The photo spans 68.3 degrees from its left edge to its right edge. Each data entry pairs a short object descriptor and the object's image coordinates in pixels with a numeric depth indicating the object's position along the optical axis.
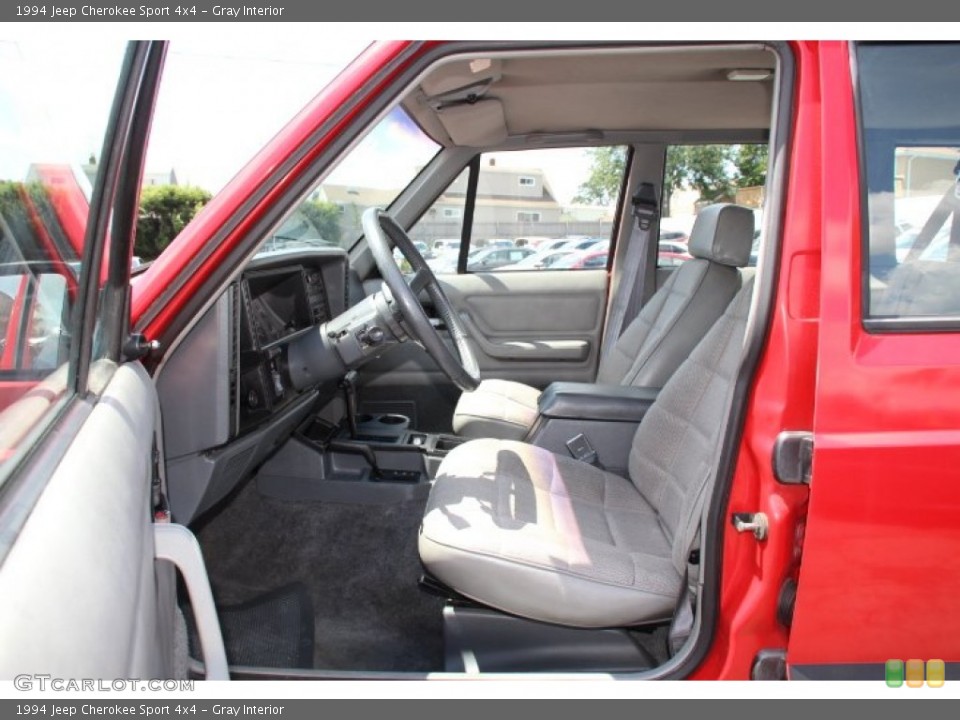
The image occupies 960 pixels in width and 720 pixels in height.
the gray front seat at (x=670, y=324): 2.23
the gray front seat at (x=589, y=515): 1.45
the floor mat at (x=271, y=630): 1.76
